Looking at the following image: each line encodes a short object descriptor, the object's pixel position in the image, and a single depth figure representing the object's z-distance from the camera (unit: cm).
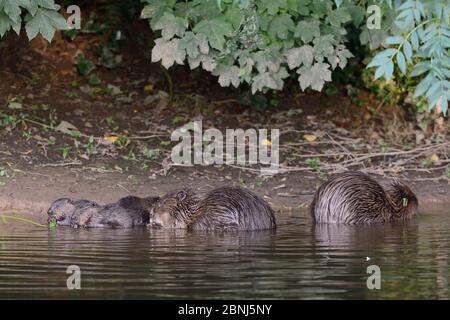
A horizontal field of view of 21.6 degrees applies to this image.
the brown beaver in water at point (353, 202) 1087
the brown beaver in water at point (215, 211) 1027
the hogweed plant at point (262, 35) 1118
